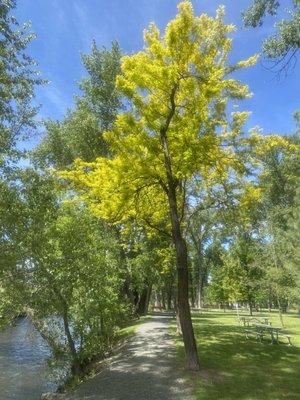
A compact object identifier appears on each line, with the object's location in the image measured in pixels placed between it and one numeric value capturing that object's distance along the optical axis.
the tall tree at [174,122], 12.48
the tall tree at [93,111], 27.56
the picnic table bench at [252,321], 26.60
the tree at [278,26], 7.72
